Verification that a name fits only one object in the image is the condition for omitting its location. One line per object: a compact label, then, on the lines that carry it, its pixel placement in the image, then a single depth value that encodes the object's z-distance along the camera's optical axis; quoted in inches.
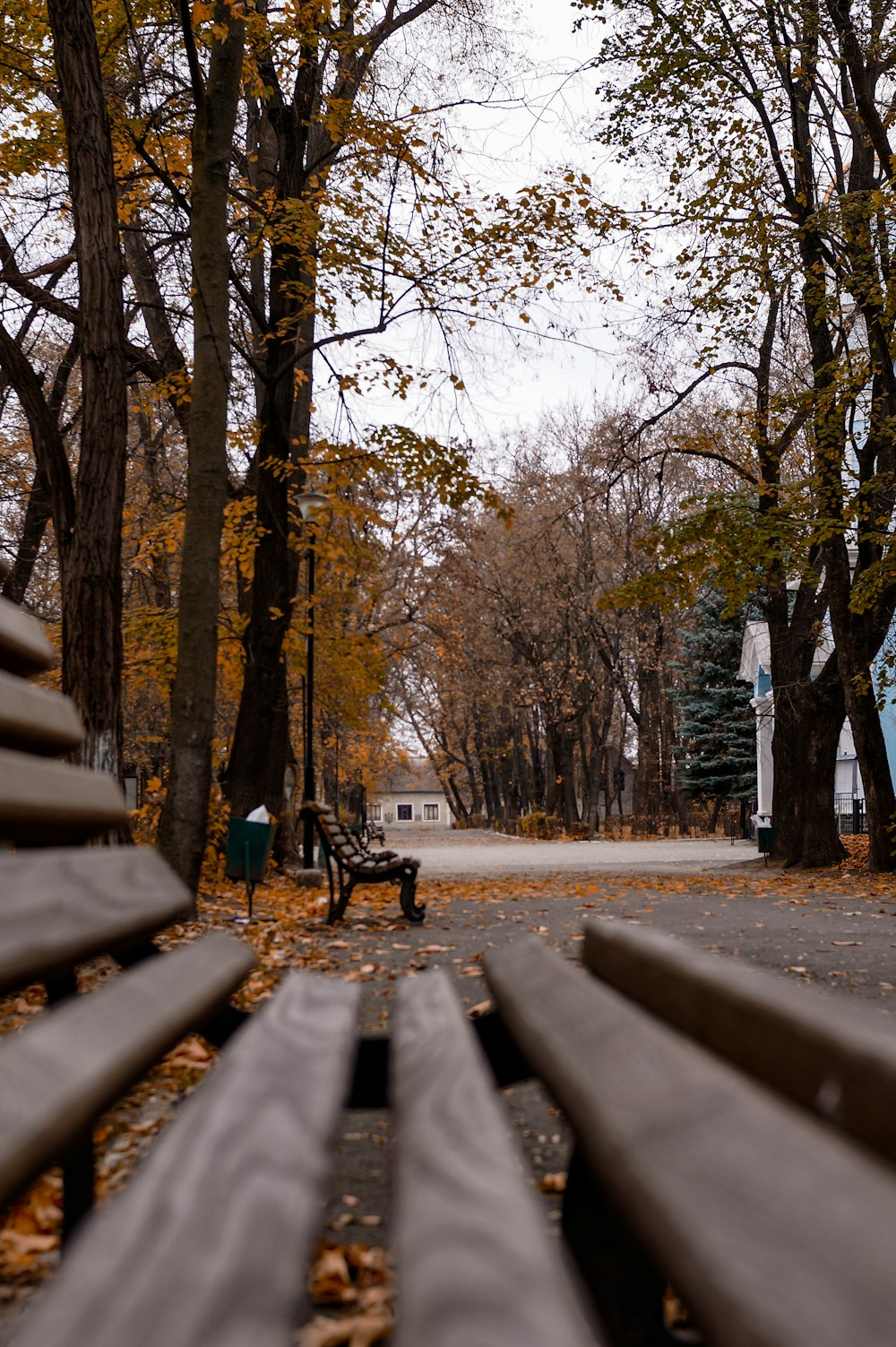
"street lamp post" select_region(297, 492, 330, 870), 527.8
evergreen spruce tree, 1342.3
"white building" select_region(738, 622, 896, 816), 1178.0
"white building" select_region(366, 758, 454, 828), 4215.1
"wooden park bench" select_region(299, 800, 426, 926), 363.6
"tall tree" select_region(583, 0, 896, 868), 530.9
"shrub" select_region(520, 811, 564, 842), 1317.7
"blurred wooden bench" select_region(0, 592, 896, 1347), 29.7
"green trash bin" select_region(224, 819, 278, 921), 366.6
